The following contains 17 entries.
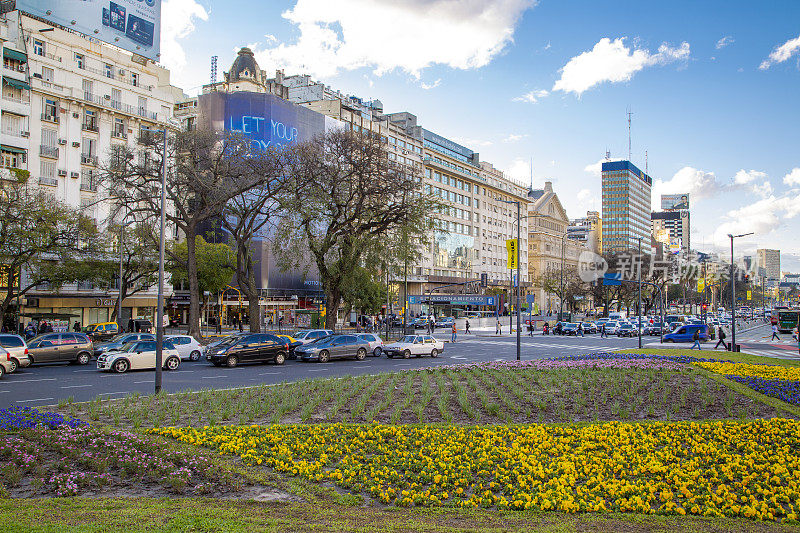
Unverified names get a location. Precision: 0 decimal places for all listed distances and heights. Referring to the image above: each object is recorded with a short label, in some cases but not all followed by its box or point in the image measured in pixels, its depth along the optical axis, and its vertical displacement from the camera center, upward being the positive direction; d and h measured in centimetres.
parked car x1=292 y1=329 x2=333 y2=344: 3697 -263
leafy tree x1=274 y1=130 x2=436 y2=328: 3856 +577
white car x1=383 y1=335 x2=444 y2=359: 3553 -318
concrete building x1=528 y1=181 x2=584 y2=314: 13612 +1315
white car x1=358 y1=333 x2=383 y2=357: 3518 -293
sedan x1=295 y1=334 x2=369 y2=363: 3209 -305
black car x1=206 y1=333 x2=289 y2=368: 2945 -293
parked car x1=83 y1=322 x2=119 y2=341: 4078 -295
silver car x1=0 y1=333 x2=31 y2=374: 2535 -257
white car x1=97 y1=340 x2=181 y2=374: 2589 -297
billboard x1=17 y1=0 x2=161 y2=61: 5000 +2319
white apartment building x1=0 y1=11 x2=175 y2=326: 4672 +1523
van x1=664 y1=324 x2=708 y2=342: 4936 -305
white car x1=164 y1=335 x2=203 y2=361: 3206 -300
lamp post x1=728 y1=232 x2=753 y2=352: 3853 -213
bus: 6500 -240
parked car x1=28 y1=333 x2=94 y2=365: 2840 -281
